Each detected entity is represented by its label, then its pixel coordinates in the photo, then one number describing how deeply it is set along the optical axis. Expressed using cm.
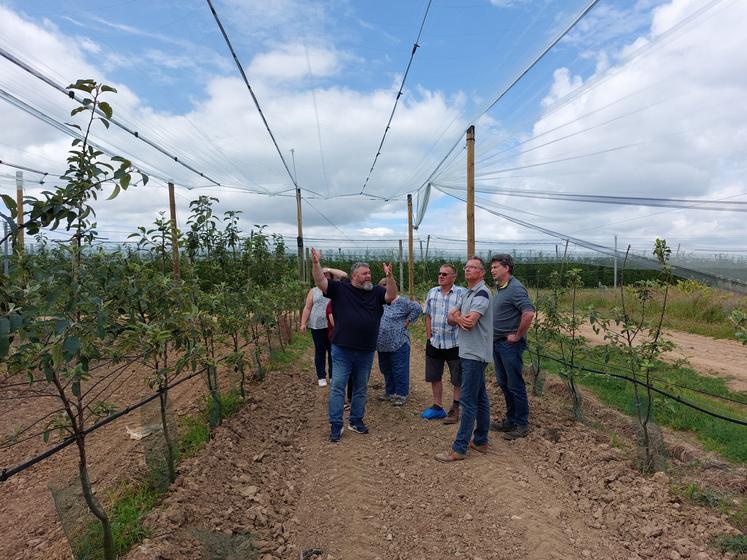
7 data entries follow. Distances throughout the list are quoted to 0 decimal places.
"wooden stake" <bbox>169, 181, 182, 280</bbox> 835
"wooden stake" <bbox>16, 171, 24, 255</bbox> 1174
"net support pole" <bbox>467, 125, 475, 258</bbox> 647
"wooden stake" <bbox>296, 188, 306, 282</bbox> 1217
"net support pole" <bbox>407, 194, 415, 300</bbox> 1403
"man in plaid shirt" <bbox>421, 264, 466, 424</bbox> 482
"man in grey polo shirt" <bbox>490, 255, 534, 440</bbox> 444
